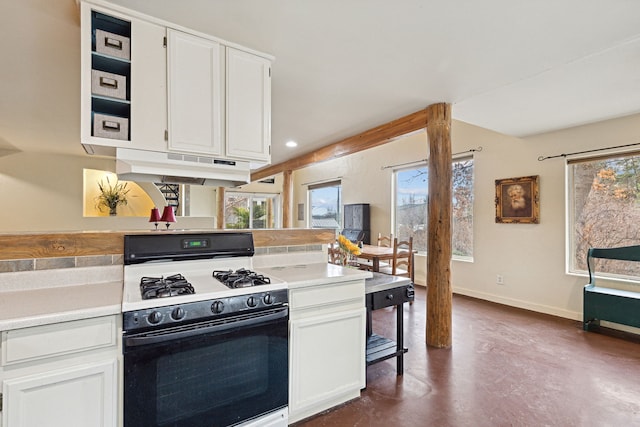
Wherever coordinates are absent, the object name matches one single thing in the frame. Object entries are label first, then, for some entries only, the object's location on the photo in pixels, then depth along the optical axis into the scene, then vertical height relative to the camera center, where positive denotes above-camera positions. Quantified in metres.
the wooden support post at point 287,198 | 6.21 +0.37
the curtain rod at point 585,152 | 3.42 +0.79
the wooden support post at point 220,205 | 8.32 +0.32
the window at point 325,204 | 7.79 +0.34
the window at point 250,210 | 9.62 +0.20
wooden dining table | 4.29 -0.54
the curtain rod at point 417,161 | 4.84 +1.00
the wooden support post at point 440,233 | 3.04 -0.16
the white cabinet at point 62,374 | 1.15 -0.62
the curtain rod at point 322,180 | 7.66 +0.95
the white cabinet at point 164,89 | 1.69 +0.77
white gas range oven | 1.34 -0.59
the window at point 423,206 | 5.03 +0.19
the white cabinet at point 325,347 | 1.83 -0.81
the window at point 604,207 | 3.46 +0.11
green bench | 3.14 -0.88
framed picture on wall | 4.17 +0.23
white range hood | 1.83 +0.31
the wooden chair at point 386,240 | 5.69 -0.44
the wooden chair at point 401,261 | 4.38 -0.67
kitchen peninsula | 1.18 -0.48
